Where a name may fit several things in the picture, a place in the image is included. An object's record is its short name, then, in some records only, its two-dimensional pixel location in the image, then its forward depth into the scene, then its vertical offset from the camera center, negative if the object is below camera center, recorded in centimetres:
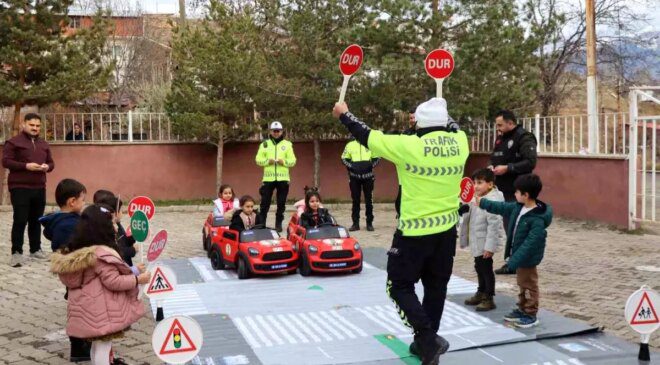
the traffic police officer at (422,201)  476 -32
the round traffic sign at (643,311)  483 -113
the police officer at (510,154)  797 +1
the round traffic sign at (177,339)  420 -112
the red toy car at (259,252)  792 -111
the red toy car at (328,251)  801 -110
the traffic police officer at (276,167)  1169 -14
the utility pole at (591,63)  1476 +205
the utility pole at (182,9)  2354 +532
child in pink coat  448 -82
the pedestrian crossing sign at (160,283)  570 -104
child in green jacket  566 -75
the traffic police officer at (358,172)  1215 -26
